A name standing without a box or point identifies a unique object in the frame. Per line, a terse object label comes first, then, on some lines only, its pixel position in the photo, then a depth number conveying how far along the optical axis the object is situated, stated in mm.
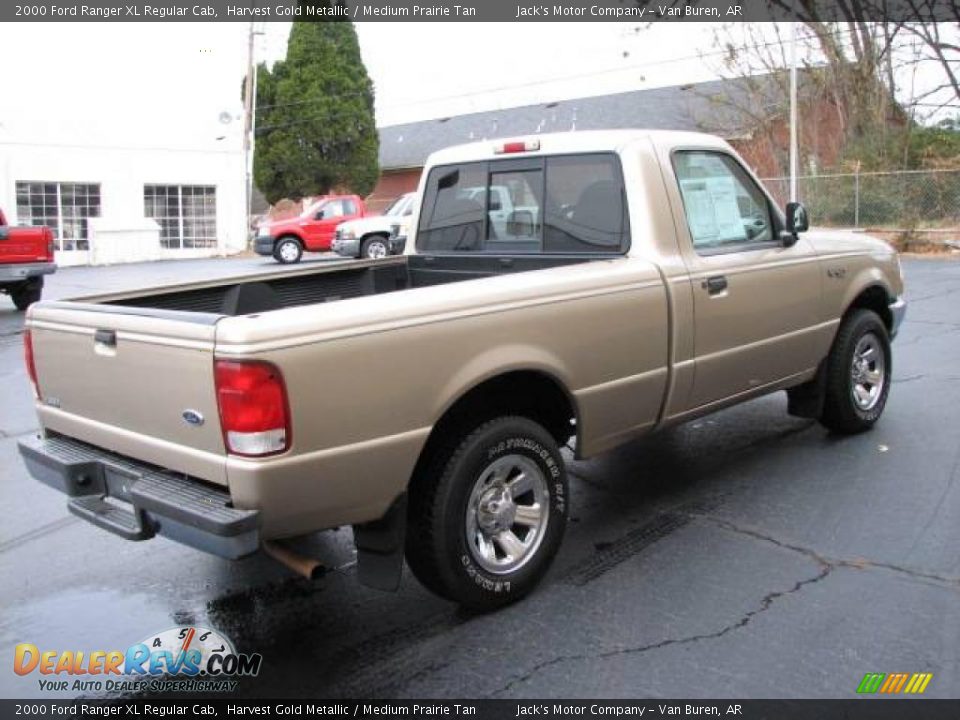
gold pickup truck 3182
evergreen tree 40969
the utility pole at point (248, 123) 35969
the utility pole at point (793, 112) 25031
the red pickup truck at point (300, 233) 27062
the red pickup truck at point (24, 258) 15656
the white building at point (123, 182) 30000
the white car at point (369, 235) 23719
